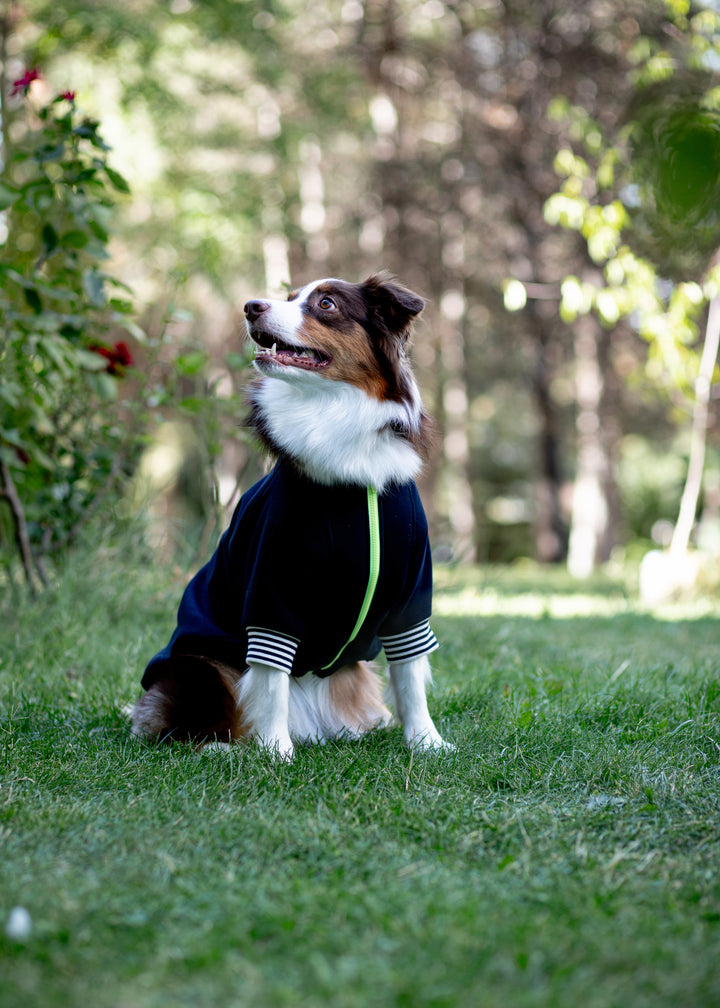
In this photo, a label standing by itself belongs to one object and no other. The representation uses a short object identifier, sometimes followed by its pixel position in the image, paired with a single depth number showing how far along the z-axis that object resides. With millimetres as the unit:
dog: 3021
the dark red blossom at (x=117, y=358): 5137
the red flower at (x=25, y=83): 4443
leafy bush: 4328
